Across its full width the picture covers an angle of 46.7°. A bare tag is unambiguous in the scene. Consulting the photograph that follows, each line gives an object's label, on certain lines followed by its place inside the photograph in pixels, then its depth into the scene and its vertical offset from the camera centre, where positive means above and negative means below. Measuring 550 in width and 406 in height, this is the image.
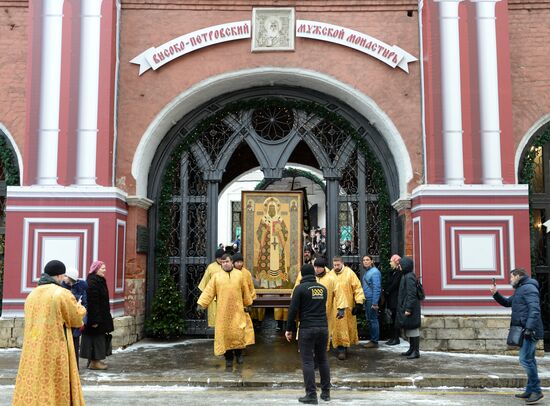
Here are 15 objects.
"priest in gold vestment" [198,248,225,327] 10.91 -0.07
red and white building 10.55 +2.90
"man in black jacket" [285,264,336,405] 6.94 -0.63
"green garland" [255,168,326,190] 18.67 +2.89
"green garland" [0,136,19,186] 11.39 +1.96
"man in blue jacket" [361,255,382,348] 10.85 -0.42
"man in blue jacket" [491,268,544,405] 7.04 -0.58
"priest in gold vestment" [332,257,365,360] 10.01 -0.35
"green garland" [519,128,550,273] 11.38 +1.91
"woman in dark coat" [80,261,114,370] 8.66 -0.66
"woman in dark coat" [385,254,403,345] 10.64 -0.26
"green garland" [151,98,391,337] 11.79 +1.78
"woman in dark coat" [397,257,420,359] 9.55 -0.57
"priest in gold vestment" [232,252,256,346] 9.33 -0.67
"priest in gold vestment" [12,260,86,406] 5.40 -0.68
